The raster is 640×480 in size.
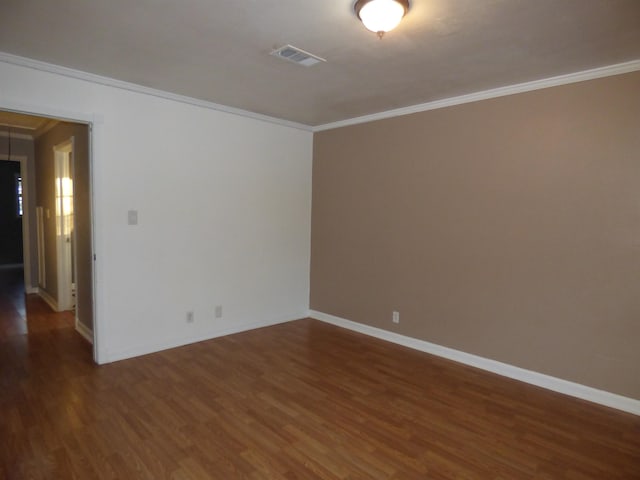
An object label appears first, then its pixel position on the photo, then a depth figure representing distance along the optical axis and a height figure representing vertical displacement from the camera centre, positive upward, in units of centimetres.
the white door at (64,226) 484 -23
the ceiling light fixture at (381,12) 192 +108
